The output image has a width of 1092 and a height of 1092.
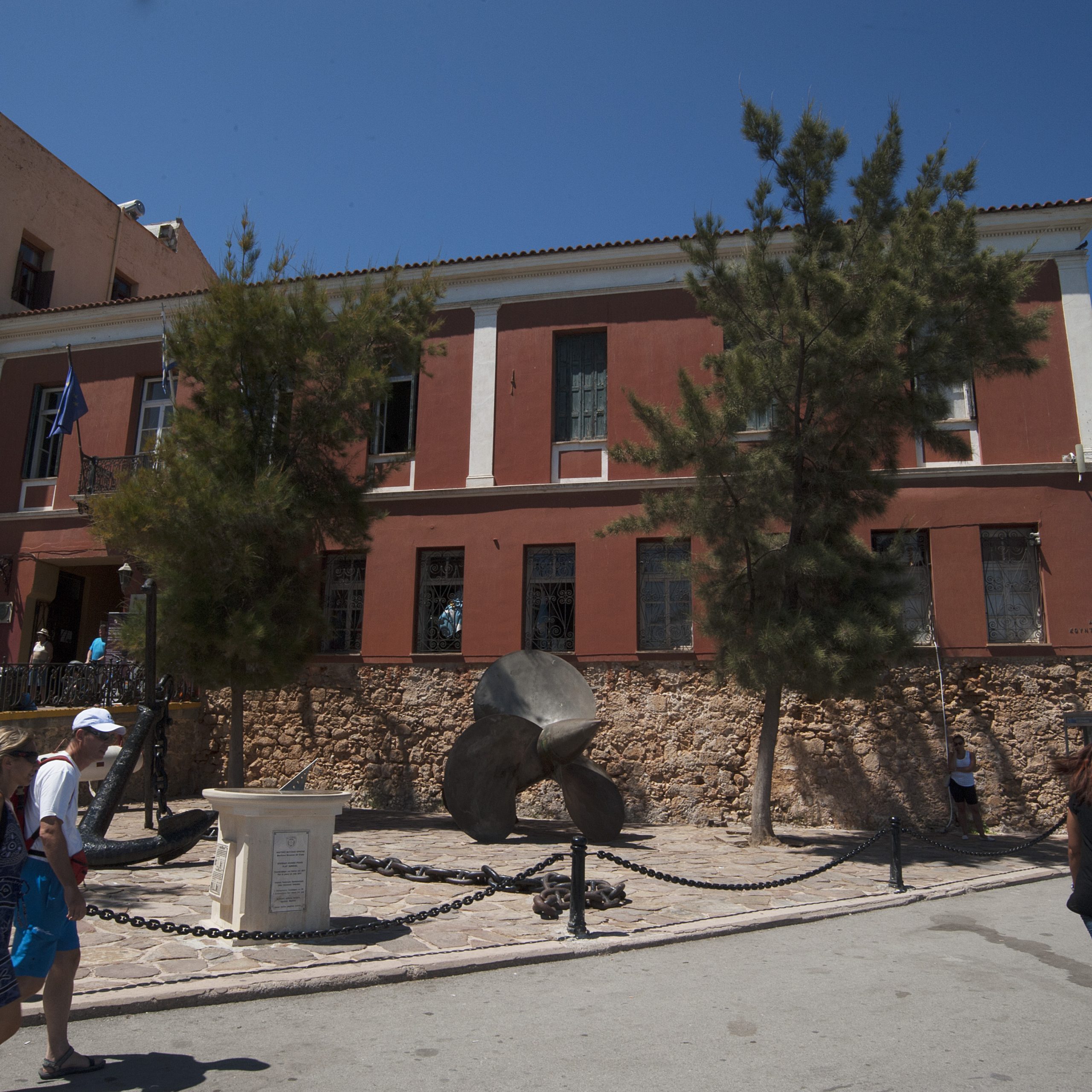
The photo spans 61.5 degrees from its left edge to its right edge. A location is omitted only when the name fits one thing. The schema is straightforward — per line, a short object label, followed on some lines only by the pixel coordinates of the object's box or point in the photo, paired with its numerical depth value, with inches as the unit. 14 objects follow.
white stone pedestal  221.8
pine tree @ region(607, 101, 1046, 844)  398.6
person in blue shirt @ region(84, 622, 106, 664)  563.8
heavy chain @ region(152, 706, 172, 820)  392.2
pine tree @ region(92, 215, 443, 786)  450.9
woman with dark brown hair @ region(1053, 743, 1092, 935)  138.9
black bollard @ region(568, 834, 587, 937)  235.8
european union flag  576.7
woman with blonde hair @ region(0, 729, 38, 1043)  123.2
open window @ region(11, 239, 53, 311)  724.1
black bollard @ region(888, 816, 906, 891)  312.8
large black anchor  299.6
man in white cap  135.2
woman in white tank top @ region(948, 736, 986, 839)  438.9
